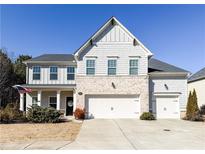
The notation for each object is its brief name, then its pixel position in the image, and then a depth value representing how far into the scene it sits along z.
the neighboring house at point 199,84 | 18.10
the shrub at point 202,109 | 16.46
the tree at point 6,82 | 21.91
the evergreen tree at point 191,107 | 13.72
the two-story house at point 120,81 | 14.29
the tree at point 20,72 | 23.73
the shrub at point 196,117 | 13.45
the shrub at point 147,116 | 13.58
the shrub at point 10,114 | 11.98
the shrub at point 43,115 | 12.10
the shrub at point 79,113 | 13.59
